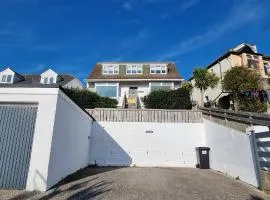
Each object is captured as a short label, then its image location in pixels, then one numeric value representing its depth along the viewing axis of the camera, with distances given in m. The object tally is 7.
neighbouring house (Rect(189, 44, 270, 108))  17.46
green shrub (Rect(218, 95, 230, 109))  17.53
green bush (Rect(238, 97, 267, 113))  12.44
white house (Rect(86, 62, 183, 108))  18.44
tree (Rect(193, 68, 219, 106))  16.02
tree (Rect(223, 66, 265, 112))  13.12
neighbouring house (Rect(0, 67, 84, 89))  19.94
